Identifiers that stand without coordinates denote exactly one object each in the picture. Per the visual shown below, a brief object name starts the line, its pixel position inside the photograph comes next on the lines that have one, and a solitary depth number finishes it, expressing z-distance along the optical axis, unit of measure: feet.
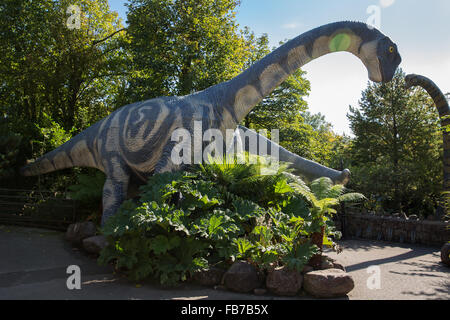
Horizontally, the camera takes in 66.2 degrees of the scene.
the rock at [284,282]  13.84
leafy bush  14.46
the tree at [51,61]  36.37
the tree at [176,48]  36.37
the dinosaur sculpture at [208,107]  18.04
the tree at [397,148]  39.45
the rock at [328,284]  13.51
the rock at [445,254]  20.84
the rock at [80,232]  21.47
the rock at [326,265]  15.52
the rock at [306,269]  14.58
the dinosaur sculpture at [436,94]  32.19
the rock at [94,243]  18.94
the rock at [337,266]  16.11
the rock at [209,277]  14.76
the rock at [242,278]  14.11
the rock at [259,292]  13.99
